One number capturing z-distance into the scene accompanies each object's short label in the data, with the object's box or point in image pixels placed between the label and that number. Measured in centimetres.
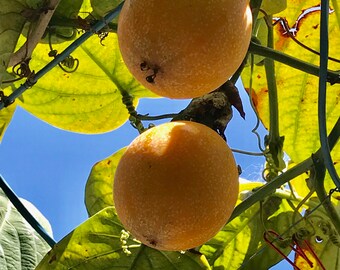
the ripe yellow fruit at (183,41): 59
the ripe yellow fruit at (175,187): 62
